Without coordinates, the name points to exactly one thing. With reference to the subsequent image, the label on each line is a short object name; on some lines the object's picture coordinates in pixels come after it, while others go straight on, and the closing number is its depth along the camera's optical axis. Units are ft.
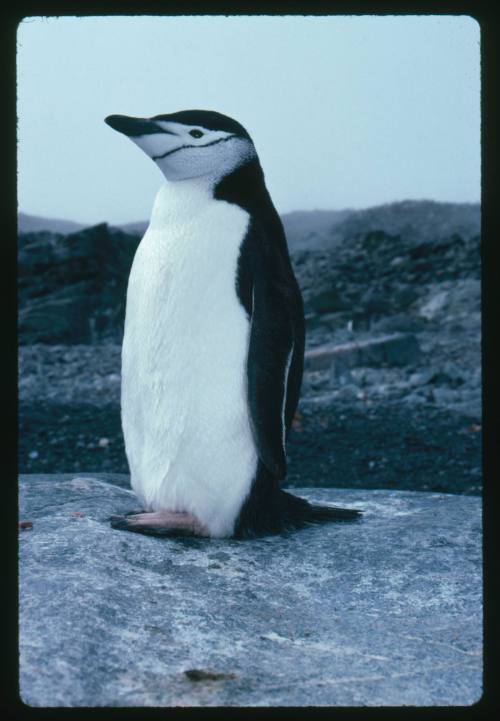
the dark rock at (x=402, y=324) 20.39
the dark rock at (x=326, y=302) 22.98
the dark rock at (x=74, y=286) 20.90
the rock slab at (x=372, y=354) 17.89
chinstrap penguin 5.96
